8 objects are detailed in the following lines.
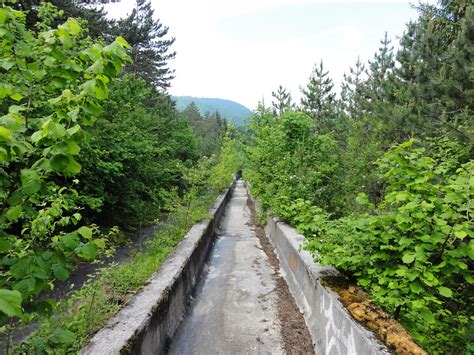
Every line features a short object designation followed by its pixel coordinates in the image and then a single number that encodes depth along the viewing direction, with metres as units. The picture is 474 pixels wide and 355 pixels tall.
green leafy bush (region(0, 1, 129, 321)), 1.54
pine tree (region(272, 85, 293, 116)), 25.84
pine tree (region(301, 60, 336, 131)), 22.64
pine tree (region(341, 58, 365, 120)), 17.79
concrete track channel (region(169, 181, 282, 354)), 3.78
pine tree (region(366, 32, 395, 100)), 17.31
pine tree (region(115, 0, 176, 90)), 26.20
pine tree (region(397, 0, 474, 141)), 6.16
